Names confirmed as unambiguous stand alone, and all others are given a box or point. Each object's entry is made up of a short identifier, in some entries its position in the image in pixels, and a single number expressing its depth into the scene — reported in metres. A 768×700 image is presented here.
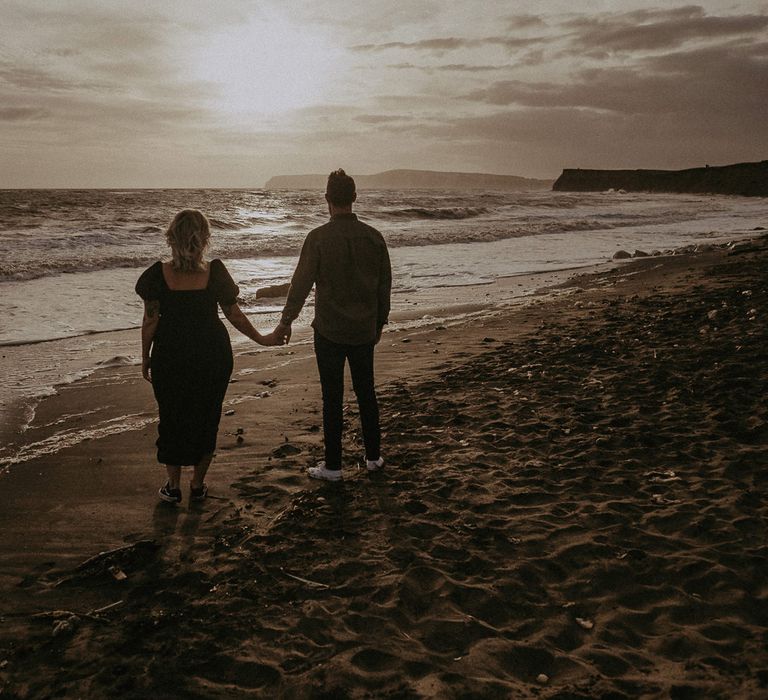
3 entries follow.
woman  4.11
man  4.39
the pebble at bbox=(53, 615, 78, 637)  3.00
